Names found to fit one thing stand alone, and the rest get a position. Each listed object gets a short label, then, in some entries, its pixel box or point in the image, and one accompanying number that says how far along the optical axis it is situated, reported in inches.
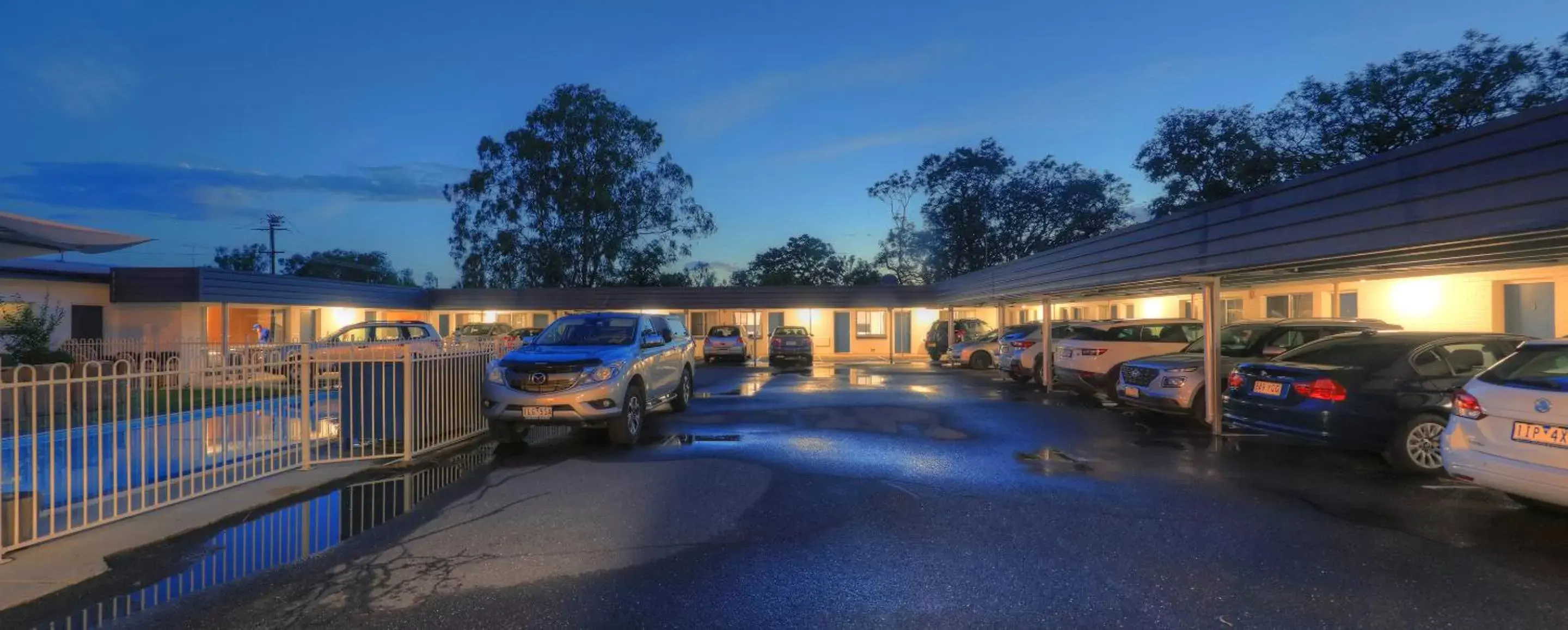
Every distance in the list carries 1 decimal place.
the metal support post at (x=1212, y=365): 390.6
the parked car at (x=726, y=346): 1045.8
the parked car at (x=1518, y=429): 193.5
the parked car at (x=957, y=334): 1079.0
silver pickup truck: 338.0
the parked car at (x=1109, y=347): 498.3
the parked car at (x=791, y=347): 1006.4
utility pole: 2207.2
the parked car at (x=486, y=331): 1072.8
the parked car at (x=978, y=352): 909.2
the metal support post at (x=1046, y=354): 628.7
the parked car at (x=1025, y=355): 680.4
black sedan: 282.5
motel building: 261.3
